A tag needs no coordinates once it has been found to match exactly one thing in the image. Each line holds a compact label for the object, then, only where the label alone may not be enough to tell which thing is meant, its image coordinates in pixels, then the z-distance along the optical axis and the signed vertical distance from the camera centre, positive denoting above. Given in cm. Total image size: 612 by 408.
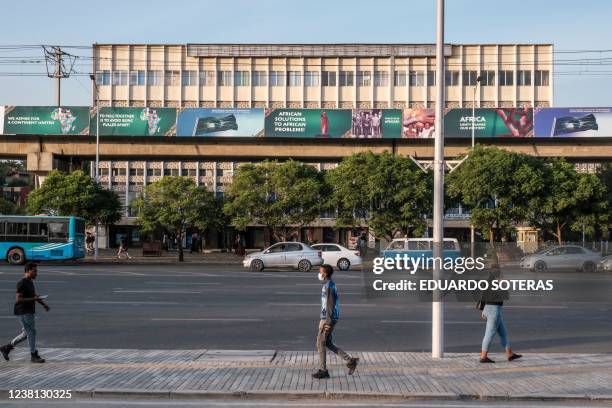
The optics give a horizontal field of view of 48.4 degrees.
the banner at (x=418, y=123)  4253 +540
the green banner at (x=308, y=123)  4278 +538
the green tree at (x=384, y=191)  4144 +112
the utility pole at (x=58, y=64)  5444 +1144
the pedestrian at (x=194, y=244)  5724 -323
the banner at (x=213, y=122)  4284 +532
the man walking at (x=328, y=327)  965 -170
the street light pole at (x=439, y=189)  1120 +34
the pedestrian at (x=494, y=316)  1088 -173
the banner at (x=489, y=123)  4256 +551
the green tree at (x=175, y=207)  4362 -2
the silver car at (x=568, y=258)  2216 -173
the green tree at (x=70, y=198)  4500 +49
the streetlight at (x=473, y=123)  4242 +548
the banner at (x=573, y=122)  4166 +547
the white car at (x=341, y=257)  3572 -257
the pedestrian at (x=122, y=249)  4608 -298
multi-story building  7706 +1499
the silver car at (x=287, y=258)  3472 -256
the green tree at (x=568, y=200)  4069 +61
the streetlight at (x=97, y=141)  4281 +408
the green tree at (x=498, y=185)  3938 +145
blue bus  3784 -185
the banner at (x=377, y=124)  4309 +537
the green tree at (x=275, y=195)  4303 +80
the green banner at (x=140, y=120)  4272 +541
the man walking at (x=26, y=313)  1064 -171
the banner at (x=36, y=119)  4209 +536
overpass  4341 +390
